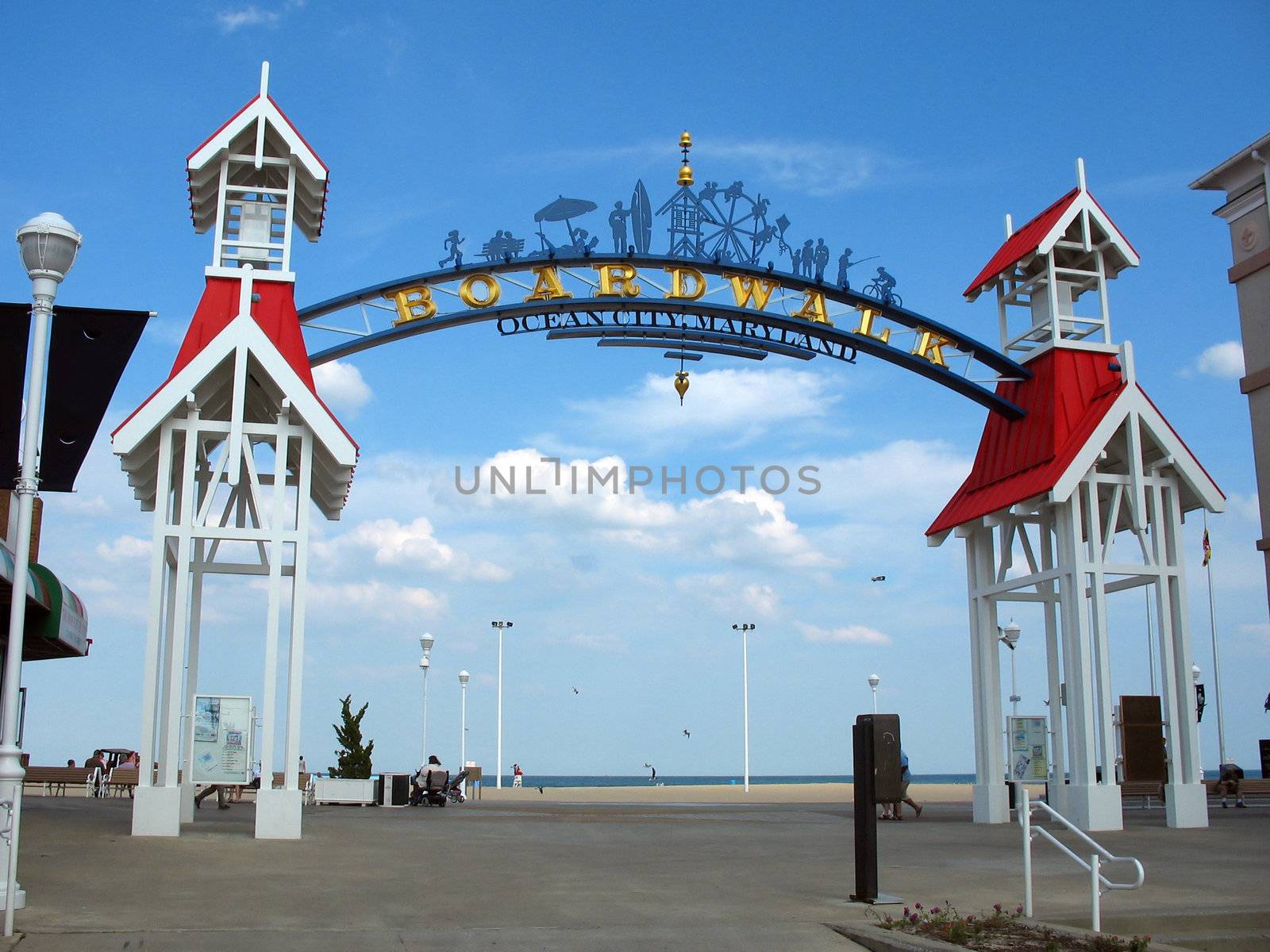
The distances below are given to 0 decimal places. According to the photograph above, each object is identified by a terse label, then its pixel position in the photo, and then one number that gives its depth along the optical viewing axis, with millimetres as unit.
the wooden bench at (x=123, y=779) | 30016
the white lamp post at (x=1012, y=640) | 33969
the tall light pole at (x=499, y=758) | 52844
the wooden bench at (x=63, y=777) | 31562
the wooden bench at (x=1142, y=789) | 25875
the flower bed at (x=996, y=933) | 8977
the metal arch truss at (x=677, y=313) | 21078
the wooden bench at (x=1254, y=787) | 32756
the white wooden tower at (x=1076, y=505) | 20719
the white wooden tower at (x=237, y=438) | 16016
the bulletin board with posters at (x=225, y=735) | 16359
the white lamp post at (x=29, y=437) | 9586
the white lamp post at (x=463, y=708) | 42594
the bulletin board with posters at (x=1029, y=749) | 21734
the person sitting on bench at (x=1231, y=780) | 30188
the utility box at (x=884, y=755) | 11180
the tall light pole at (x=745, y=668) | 54938
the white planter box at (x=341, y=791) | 27266
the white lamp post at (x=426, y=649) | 34906
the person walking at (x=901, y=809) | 23209
